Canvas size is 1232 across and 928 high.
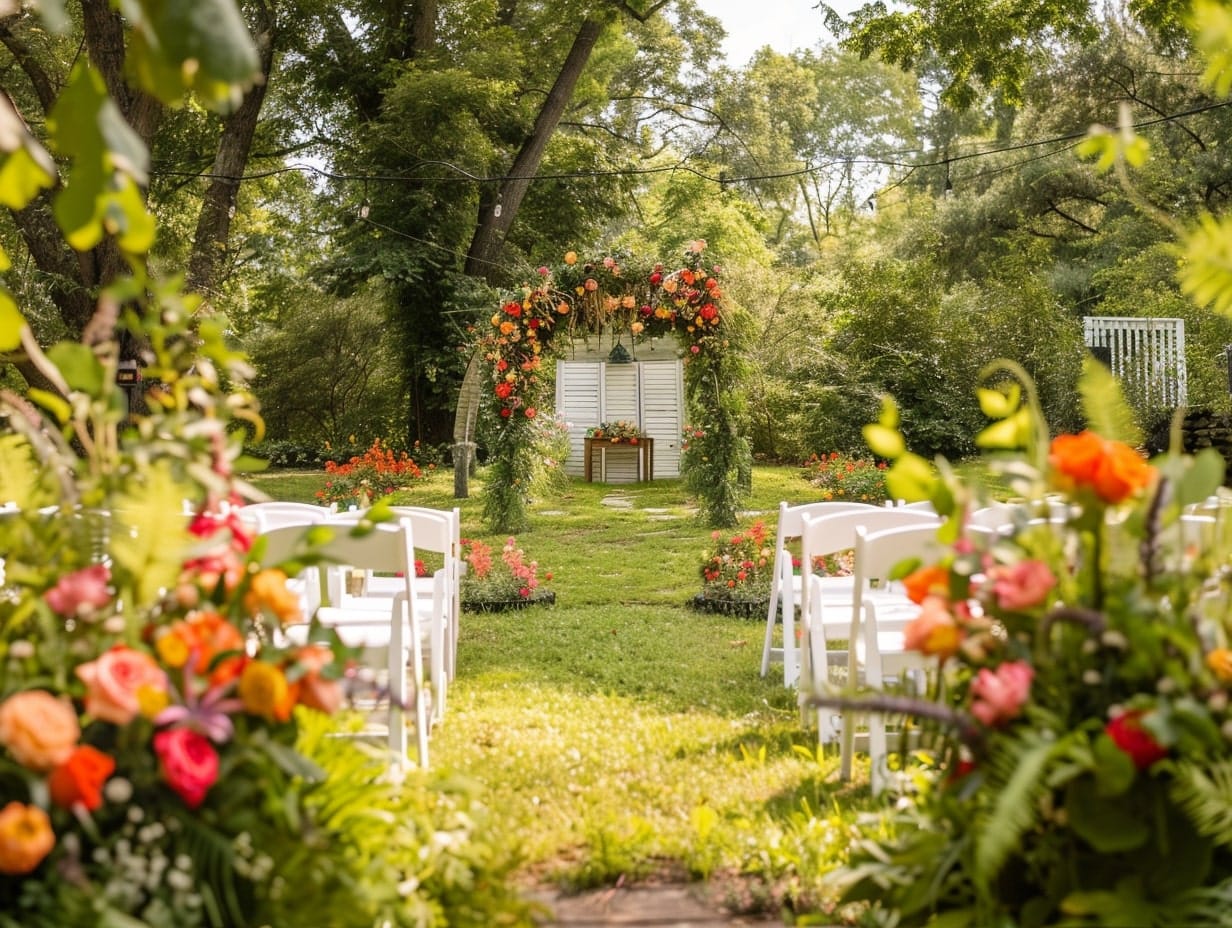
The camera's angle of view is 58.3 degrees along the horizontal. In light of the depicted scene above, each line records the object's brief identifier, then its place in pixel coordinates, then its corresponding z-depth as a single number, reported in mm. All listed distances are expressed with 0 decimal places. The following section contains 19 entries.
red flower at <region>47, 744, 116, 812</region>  1322
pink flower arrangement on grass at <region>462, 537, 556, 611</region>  7193
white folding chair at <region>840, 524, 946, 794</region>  3045
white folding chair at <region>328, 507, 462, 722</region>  4066
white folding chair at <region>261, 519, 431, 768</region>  3154
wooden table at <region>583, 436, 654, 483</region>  16203
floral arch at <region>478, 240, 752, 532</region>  10305
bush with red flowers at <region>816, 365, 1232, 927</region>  1424
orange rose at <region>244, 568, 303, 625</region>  1596
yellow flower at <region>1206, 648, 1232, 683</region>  1438
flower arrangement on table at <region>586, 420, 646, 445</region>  16109
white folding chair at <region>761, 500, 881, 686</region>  4688
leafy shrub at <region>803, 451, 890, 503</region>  10133
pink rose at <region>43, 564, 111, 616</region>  1524
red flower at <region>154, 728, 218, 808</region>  1358
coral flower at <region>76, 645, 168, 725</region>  1350
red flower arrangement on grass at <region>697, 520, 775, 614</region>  7051
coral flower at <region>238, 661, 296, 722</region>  1440
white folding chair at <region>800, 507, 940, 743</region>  3984
